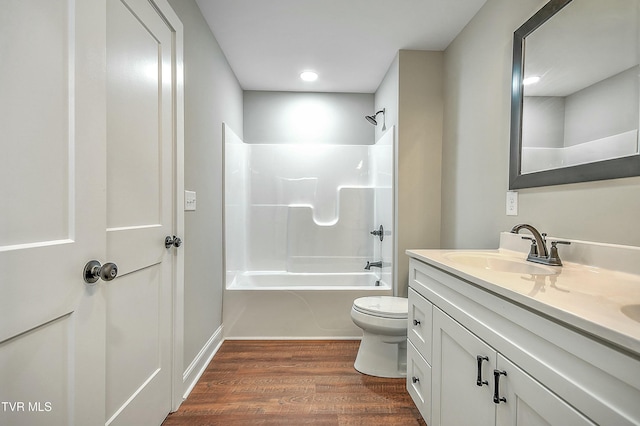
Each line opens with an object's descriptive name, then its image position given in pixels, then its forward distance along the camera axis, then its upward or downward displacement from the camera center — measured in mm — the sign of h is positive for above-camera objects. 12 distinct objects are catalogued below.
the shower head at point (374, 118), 2979 +939
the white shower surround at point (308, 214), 3242 -59
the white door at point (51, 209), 675 -8
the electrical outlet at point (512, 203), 1585 +45
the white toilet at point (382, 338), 1934 -860
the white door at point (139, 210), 1128 -13
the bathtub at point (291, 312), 2557 -879
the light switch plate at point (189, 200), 1737 +44
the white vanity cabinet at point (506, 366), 584 -405
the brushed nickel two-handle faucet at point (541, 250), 1233 -167
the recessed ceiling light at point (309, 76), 2885 +1302
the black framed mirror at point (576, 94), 1038 +485
